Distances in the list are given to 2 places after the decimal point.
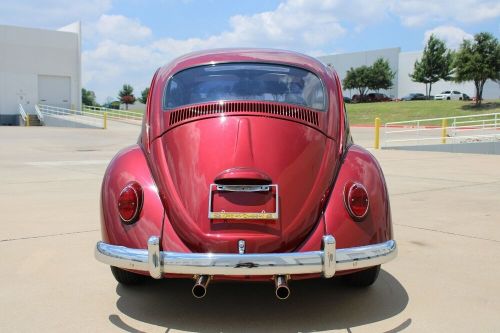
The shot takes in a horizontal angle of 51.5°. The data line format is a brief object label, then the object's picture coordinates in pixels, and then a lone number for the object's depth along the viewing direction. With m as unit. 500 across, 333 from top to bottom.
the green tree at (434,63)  59.03
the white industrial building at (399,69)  66.31
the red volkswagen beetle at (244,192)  2.89
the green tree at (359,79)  69.50
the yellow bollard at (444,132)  18.86
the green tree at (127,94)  103.82
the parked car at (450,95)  63.62
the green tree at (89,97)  100.52
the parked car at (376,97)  69.22
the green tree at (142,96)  103.47
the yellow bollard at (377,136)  18.14
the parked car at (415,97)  66.30
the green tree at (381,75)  68.38
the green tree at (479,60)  42.19
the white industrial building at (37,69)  41.44
